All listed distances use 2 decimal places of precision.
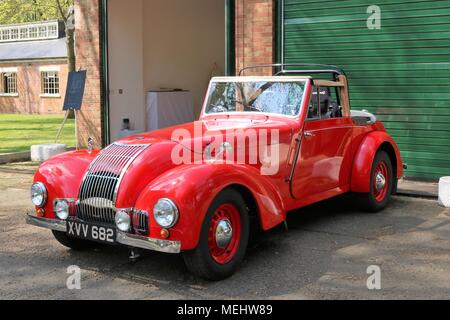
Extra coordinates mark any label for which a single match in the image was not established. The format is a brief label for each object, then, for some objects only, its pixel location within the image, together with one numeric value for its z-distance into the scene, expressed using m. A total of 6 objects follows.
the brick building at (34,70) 33.03
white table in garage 14.06
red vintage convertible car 4.27
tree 26.70
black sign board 11.32
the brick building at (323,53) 8.86
